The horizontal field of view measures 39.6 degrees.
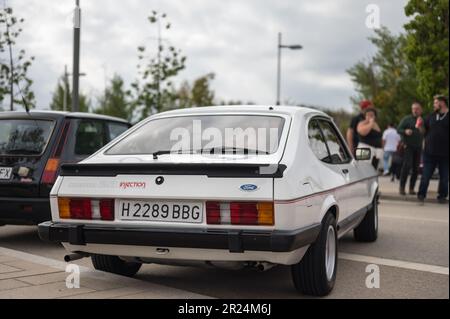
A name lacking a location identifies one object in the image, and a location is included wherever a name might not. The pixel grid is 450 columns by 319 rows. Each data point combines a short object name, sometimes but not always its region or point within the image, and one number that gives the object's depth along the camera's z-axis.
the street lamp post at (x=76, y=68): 10.58
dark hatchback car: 6.14
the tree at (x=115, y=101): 39.44
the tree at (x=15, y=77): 14.20
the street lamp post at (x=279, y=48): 28.42
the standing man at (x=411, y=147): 12.91
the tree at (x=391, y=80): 33.75
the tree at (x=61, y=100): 43.21
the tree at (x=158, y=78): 23.70
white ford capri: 3.99
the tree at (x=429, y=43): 13.17
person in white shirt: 19.98
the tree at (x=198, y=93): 44.72
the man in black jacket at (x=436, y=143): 11.32
